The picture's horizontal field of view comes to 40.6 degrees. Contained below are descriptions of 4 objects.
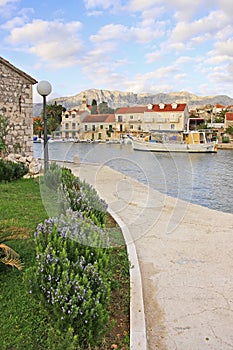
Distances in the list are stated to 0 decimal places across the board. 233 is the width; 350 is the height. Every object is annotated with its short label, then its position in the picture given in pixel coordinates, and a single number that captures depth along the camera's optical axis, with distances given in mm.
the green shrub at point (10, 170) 9734
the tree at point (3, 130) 12895
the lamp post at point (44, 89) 9146
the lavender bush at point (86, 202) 4703
